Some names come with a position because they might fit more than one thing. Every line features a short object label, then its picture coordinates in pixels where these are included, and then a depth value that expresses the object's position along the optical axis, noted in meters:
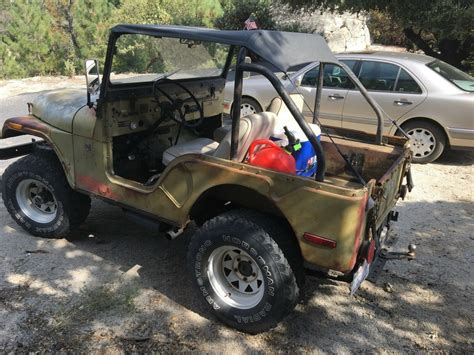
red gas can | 2.98
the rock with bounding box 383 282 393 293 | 3.69
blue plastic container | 3.24
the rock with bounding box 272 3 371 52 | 16.42
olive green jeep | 2.72
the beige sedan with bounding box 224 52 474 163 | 6.45
